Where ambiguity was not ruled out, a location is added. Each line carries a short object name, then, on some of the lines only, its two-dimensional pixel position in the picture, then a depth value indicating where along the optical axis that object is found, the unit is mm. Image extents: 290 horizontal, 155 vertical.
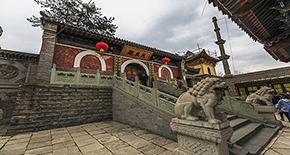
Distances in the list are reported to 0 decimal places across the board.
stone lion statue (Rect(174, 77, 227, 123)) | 1983
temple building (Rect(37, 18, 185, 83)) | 6078
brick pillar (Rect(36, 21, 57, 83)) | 5616
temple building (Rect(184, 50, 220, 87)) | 18797
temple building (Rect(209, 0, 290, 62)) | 2607
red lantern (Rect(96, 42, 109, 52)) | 6704
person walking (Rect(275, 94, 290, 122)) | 4609
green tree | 9375
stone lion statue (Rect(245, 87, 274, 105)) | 4164
